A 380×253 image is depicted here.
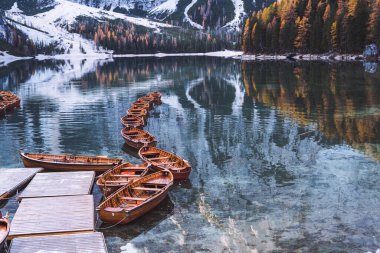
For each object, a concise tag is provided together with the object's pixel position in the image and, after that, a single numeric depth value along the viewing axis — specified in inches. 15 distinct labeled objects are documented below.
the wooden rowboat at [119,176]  1017.5
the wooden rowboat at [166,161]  1127.6
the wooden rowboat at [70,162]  1205.7
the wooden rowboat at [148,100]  2483.1
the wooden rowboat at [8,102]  2303.4
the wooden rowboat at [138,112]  2036.2
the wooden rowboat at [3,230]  699.4
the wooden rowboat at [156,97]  2624.5
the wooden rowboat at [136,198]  863.7
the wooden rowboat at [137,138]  1478.8
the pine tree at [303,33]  6668.3
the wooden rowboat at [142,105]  2287.4
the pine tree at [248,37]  7728.8
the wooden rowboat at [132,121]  1800.2
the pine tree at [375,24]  5492.1
